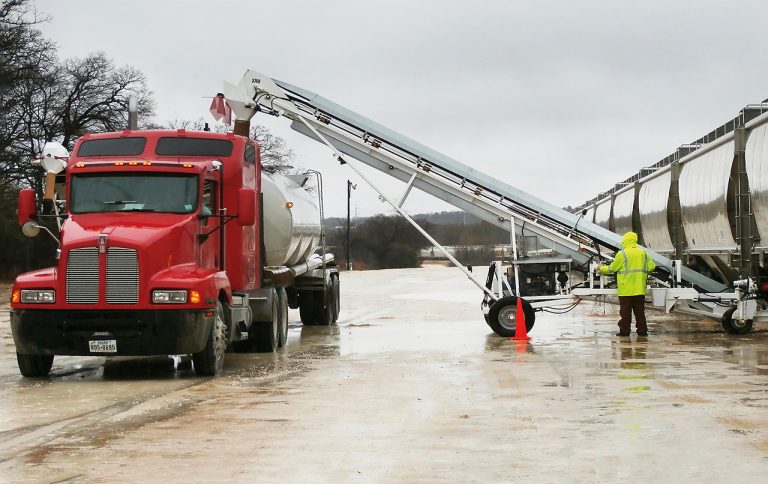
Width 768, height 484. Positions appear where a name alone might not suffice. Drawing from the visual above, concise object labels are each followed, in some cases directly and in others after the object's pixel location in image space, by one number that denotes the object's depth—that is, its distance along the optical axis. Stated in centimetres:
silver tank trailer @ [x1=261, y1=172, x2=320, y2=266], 1889
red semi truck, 1384
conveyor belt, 2100
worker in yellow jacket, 1984
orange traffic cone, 1984
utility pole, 8775
